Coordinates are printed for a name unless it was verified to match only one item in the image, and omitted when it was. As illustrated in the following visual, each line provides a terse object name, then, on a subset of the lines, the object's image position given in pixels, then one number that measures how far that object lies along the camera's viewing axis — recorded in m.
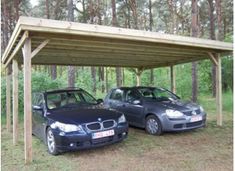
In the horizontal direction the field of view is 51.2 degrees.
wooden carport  4.78
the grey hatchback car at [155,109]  6.59
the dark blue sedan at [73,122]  5.06
